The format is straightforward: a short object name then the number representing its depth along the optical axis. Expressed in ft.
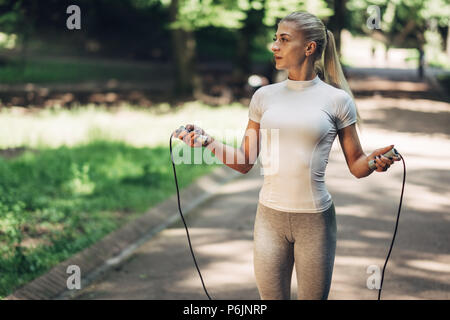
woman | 9.68
